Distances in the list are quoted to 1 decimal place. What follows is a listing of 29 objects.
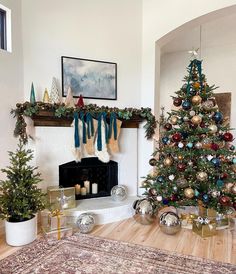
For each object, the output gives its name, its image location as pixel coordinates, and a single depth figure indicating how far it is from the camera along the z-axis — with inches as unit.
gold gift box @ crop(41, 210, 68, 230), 107.9
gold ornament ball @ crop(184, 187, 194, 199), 109.9
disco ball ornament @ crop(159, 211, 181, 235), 106.1
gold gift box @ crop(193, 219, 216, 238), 107.3
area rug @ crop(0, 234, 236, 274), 81.0
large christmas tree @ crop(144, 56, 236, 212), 111.1
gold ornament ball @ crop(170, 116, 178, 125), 118.5
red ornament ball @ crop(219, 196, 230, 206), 106.7
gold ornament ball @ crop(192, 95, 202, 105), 113.7
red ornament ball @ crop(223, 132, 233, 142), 111.8
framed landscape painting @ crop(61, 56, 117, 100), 129.9
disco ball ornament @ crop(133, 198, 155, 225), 117.9
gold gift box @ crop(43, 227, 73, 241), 104.8
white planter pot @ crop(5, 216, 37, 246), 97.9
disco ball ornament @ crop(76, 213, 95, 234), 108.2
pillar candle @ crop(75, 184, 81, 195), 133.7
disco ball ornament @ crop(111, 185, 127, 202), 131.1
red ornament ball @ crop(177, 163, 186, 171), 114.1
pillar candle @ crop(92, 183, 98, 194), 138.6
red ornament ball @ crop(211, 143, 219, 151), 110.1
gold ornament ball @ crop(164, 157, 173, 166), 117.3
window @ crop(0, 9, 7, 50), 114.9
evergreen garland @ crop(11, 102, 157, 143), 113.7
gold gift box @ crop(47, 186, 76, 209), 117.6
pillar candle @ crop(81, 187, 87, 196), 135.2
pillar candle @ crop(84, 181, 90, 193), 137.1
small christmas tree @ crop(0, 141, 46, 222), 99.5
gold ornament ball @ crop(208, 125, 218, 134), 110.4
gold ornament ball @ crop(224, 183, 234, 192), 112.0
